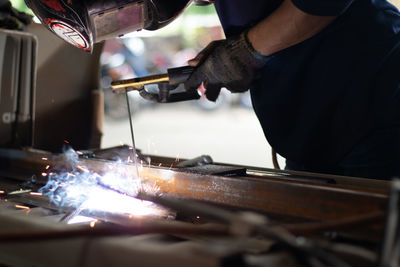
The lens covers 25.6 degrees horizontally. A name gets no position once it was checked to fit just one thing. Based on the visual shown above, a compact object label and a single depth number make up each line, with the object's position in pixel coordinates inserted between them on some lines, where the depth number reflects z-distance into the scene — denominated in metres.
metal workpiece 0.94
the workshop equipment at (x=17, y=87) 1.46
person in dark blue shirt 1.25
